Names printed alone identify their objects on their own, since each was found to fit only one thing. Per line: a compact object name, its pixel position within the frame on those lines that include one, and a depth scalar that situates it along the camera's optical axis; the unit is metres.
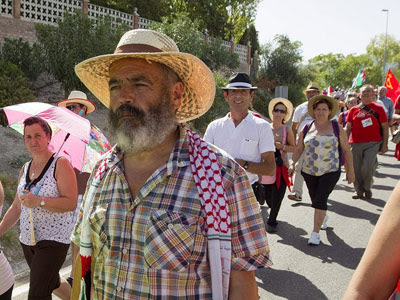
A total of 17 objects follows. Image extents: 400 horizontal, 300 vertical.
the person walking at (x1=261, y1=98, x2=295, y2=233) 5.78
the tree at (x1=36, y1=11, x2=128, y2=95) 12.90
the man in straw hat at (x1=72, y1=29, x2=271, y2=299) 1.69
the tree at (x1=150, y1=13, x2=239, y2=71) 17.64
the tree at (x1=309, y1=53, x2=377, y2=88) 65.75
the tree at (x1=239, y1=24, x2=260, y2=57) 37.62
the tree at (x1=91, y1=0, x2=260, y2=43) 33.55
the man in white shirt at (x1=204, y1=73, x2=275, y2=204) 4.27
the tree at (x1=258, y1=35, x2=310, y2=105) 32.97
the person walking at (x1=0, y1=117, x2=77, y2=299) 3.21
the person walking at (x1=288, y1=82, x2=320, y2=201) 7.38
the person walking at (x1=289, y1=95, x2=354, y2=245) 5.38
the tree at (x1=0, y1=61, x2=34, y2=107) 10.57
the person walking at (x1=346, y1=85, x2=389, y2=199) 7.86
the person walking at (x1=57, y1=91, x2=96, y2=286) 5.22
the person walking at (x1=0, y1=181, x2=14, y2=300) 2.88
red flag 12.30
